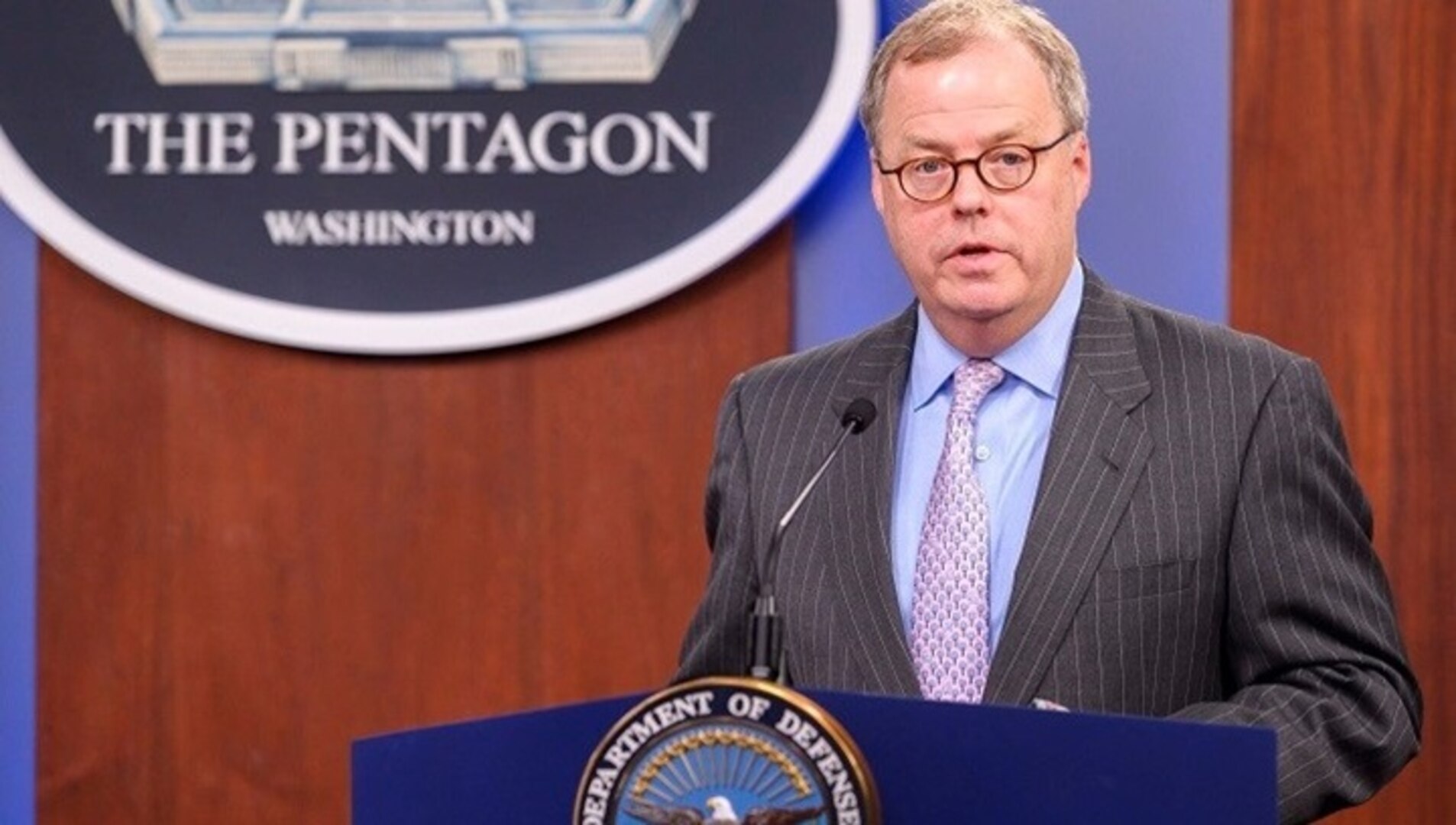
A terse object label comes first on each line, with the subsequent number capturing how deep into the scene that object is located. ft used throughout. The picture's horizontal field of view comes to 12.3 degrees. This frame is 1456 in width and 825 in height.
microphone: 15.87
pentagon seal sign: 19.82
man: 17.15
